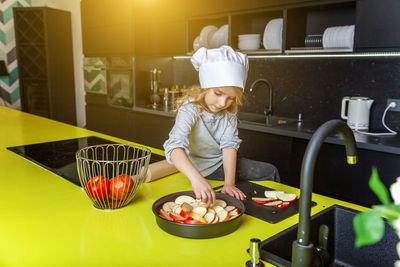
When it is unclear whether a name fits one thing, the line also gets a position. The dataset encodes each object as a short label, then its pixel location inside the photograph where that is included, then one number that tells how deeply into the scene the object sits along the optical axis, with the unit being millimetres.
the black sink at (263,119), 2967
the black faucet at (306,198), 592
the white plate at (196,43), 3319
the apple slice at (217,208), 934
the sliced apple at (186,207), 895
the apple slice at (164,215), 911
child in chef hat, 1322
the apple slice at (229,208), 958
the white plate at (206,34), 3263
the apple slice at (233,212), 943
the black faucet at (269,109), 2842
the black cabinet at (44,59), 5051
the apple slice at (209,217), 879
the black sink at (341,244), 874
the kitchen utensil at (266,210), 1006
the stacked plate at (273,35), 2742
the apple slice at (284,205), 1082
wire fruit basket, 1011
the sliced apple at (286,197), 1098
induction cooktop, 1399
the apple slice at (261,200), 1111
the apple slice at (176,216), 891
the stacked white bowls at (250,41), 2879
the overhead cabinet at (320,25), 2143
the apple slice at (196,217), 866
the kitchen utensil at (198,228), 848
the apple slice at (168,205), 957
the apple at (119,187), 1028
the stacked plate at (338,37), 2336
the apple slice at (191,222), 866
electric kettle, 2402
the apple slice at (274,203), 1084
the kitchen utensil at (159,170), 1318
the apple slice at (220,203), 989
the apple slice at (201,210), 892
